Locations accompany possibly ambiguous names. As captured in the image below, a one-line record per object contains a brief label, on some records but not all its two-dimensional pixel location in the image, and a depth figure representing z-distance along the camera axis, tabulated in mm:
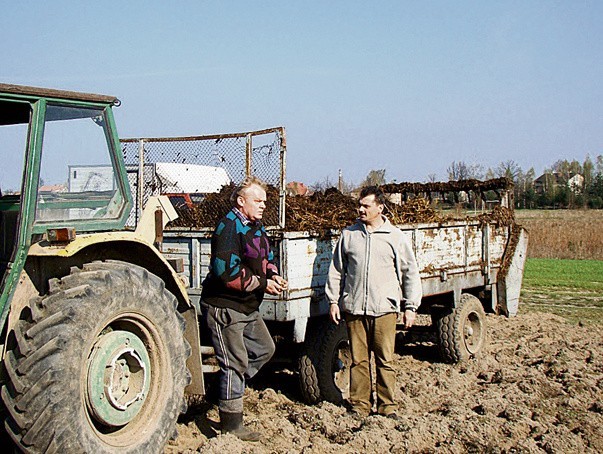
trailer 5918
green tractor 3471
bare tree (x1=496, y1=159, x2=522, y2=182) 59306
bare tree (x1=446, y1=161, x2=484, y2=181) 36819
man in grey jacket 5723
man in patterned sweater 4941
